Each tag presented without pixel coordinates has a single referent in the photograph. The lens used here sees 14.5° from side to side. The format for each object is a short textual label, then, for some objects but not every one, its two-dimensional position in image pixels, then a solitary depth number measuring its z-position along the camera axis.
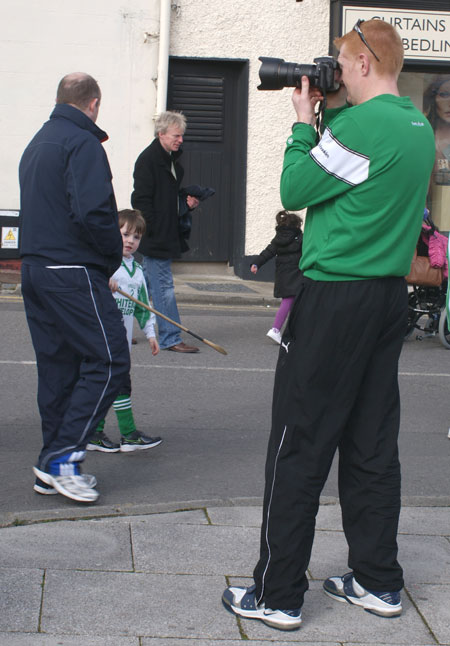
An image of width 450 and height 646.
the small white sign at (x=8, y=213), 22.88
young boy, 9.93
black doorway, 24.63
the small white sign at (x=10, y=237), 22.99
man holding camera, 5.65
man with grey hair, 15.31
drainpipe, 23.40
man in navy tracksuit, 7.96
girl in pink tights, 16.44
